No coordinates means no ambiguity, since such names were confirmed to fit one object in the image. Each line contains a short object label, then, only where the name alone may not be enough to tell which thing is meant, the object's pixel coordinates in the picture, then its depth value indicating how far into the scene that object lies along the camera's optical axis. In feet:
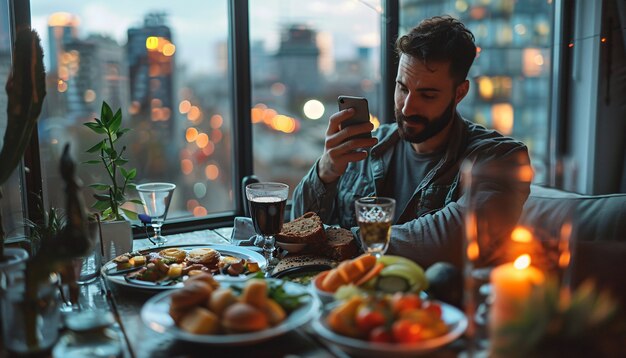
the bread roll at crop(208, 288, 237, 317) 3.55
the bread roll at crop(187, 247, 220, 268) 5.05
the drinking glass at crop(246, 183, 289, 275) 5.08
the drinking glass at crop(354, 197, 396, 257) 4.35
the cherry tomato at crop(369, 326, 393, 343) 3.21
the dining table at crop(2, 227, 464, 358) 3.52
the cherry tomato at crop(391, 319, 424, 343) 3.19
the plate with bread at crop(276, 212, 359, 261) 5.37
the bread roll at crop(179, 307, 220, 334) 3.43
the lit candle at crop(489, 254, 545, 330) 2.98
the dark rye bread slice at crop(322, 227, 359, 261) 5.35
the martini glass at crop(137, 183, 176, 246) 5.64
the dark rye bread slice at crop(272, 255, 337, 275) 5.09
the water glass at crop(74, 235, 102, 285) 4.91
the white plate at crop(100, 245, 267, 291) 4.47
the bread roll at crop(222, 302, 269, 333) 3.40
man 6.38
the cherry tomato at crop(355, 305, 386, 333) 3.30
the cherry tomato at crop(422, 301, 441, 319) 3.39
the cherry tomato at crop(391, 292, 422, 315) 3.38
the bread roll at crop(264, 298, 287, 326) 3.54
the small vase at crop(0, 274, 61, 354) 3.49
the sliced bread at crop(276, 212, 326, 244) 5.47
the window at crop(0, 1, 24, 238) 6.29
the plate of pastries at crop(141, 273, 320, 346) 3.40
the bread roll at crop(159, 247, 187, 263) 5.06
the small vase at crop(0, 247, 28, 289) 3.75
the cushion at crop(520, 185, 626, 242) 6.52
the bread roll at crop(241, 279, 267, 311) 3.57
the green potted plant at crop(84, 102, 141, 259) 5.60
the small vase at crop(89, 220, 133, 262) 5.56
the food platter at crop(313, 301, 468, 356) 3.14
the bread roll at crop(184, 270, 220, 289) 3.88
